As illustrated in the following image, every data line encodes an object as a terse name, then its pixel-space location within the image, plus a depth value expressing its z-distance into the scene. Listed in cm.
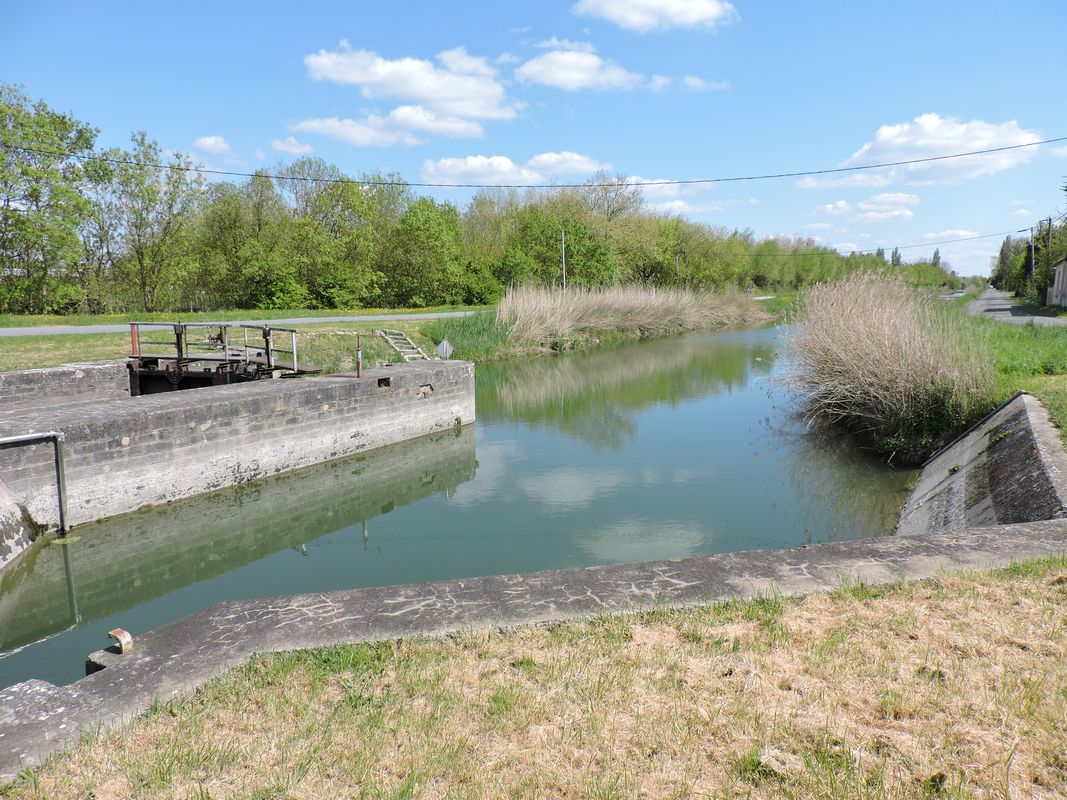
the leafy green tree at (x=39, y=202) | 2658
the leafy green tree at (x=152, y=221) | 3181
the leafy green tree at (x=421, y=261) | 4084
